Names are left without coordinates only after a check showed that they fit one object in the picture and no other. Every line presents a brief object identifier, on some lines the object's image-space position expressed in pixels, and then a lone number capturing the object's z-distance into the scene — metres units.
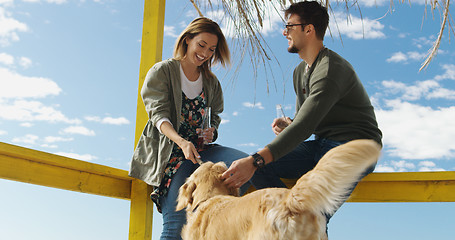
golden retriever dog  1.30
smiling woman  2.41
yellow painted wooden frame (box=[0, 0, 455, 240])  2.32
